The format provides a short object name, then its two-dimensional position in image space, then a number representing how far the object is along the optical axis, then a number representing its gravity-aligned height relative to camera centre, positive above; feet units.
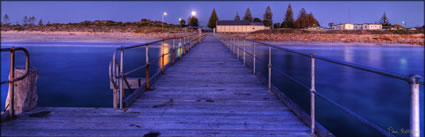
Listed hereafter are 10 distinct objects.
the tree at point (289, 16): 409.28 +55.92
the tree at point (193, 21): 396.94 +47.39
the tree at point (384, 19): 426.80 +53.18
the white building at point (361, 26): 395.38 +41.06
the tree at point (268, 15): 422.41 +58.94
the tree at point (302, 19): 454.81 +57.99
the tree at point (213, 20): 414.99 +50.91
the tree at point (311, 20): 472.03 +58.03
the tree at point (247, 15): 442.50 +60.92
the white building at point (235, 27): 292.40 +29.59
